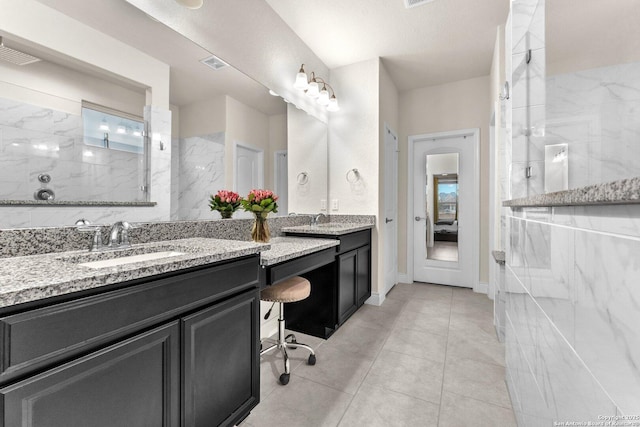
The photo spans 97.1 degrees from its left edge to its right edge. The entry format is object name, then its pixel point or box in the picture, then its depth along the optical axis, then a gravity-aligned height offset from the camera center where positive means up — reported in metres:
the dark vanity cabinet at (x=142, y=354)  0.68 -0.43
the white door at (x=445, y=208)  3.68 +0.06
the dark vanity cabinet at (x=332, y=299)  2.38 -0.75
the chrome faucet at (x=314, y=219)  2.98 -0.06
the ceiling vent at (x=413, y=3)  2.31 +1.73
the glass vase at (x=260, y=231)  2.00 -0.13
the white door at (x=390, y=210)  3.45 +0.04
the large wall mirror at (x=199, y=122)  1.34 +0.61
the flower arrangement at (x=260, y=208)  1.95 +0.04
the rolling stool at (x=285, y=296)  1.76 -0.52
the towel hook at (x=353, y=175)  3.22 +0.43
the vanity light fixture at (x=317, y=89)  2.69 +1.27
